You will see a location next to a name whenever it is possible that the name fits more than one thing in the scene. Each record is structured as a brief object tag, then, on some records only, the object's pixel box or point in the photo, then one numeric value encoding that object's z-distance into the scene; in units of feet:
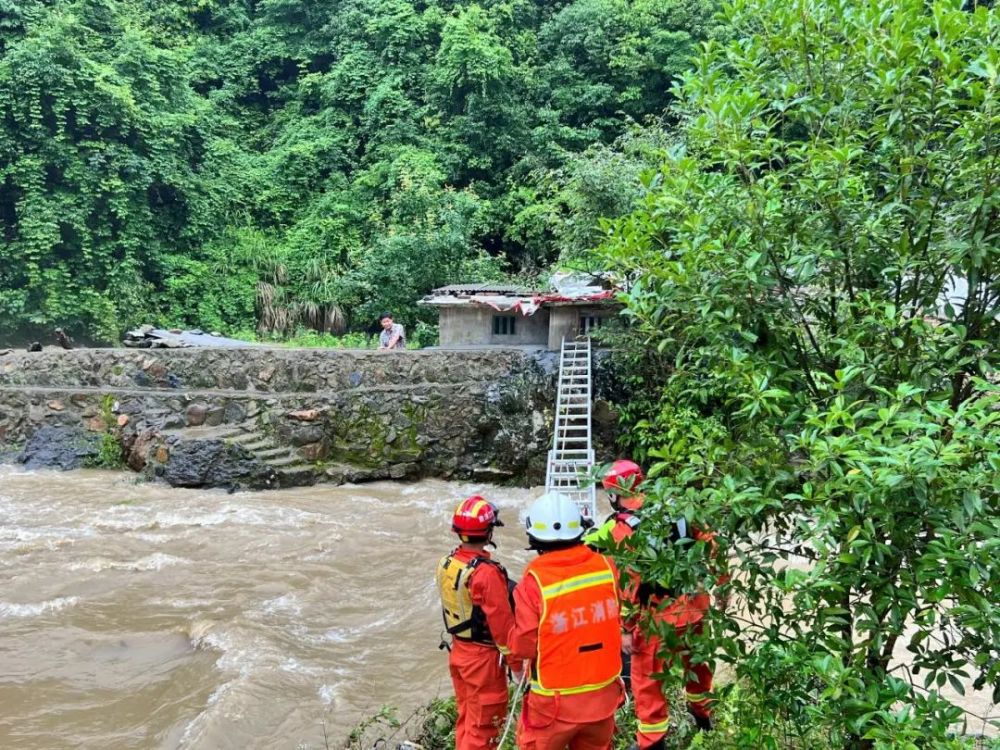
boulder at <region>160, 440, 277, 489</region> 38.17
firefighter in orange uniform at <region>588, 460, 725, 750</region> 10.88
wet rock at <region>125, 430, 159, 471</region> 40.29
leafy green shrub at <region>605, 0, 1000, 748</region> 6.26
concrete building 44.47
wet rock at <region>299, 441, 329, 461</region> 40.68
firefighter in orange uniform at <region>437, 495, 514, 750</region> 11.19
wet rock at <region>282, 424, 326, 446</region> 40.91
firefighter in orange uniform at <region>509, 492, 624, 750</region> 9.29
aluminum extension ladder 33.94
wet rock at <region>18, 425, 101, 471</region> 41.55
